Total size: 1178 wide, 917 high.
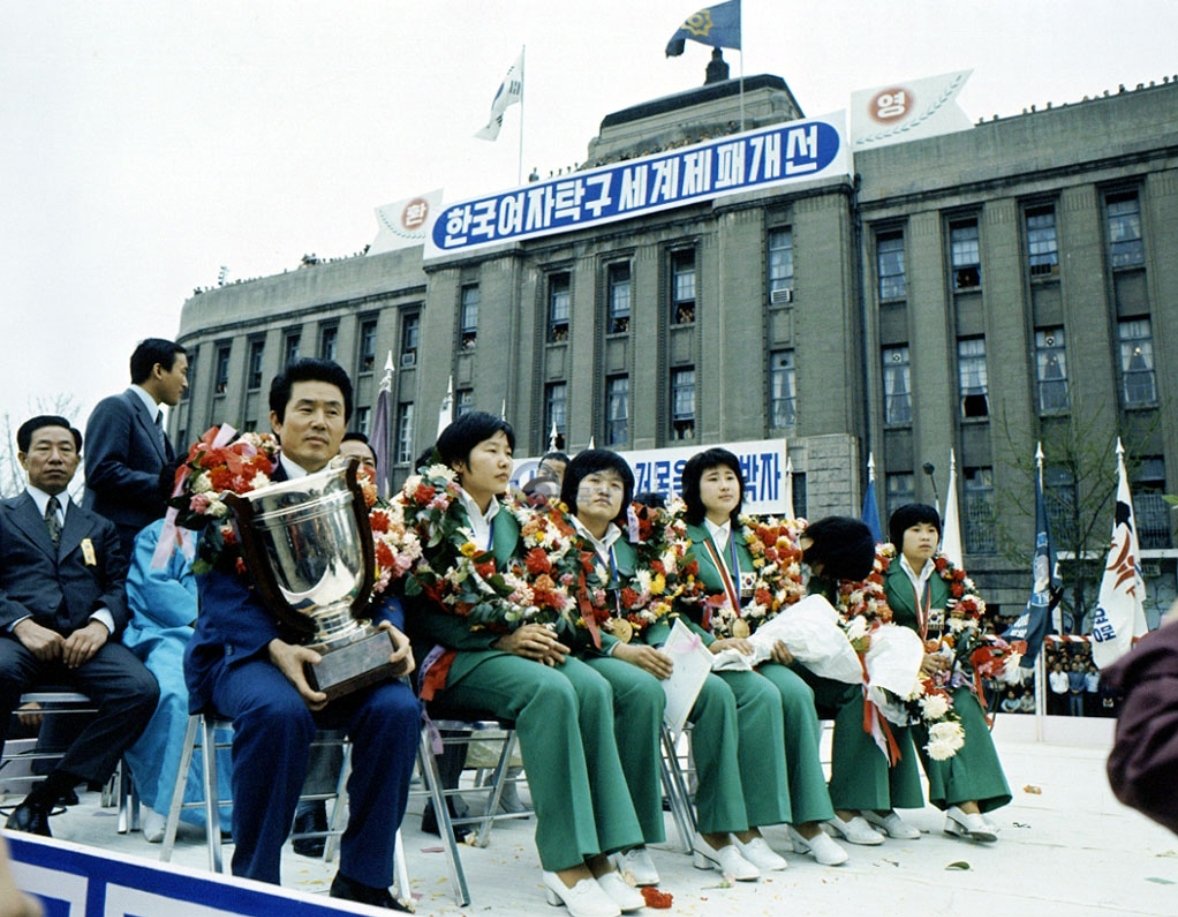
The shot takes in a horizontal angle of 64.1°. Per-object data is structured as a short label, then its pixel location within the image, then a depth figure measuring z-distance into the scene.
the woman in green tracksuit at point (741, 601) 4.19
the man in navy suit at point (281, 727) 2.73
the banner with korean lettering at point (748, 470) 21.66
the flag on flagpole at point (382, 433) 7.92
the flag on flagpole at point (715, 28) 23.98
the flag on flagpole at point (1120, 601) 12.66
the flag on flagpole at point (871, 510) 15.84
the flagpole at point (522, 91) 27.73
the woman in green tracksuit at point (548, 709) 3.15
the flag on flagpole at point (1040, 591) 12.48
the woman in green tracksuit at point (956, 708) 4.82
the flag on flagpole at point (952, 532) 15.61
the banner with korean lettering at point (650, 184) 22.41
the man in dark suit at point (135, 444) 4.53
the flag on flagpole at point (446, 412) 16.55
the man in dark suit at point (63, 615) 3.75
